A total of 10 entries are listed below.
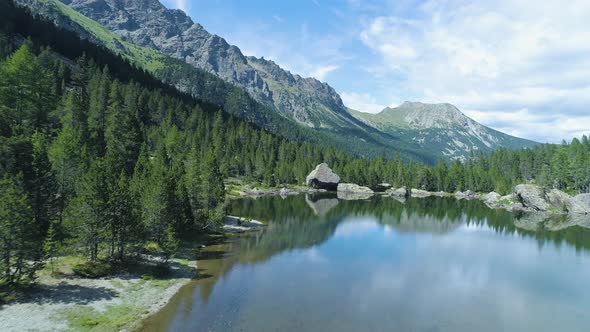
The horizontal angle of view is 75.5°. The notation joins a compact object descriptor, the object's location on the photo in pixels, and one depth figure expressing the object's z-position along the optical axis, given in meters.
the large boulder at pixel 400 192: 182.59
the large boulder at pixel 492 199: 159.18
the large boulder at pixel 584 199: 137.12
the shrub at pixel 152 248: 51.97
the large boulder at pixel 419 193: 189.46
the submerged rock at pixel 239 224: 76.68
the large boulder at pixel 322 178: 179.50
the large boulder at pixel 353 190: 178.45
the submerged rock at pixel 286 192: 153.88
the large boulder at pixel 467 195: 186.12
